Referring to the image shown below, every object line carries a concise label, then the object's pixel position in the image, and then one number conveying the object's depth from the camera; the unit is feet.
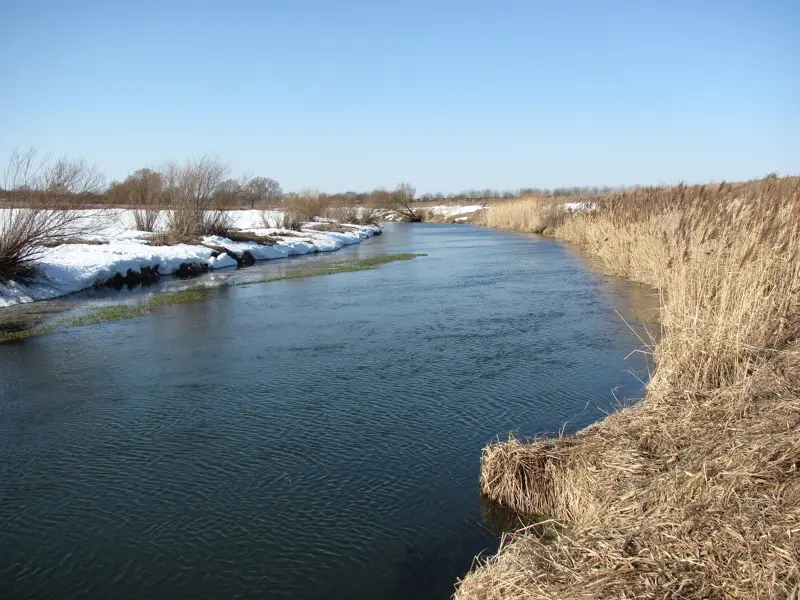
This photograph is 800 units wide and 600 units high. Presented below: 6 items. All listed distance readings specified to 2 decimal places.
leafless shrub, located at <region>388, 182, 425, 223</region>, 215.72
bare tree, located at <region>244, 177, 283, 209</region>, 176.50
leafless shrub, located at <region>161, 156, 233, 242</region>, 79.46
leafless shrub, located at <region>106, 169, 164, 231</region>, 80.89
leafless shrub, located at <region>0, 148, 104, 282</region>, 47.62
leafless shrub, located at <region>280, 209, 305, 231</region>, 113.91
